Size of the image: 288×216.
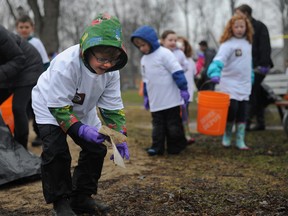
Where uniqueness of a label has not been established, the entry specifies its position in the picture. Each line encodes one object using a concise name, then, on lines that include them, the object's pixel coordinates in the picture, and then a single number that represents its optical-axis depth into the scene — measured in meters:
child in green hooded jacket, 2.75
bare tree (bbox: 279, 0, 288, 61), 29.17
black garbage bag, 4.04
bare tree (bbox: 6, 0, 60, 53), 14.02
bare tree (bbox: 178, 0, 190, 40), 36.28
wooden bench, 8.78
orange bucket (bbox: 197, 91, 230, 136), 5.34
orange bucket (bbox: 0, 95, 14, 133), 5.59
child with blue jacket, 5.37
